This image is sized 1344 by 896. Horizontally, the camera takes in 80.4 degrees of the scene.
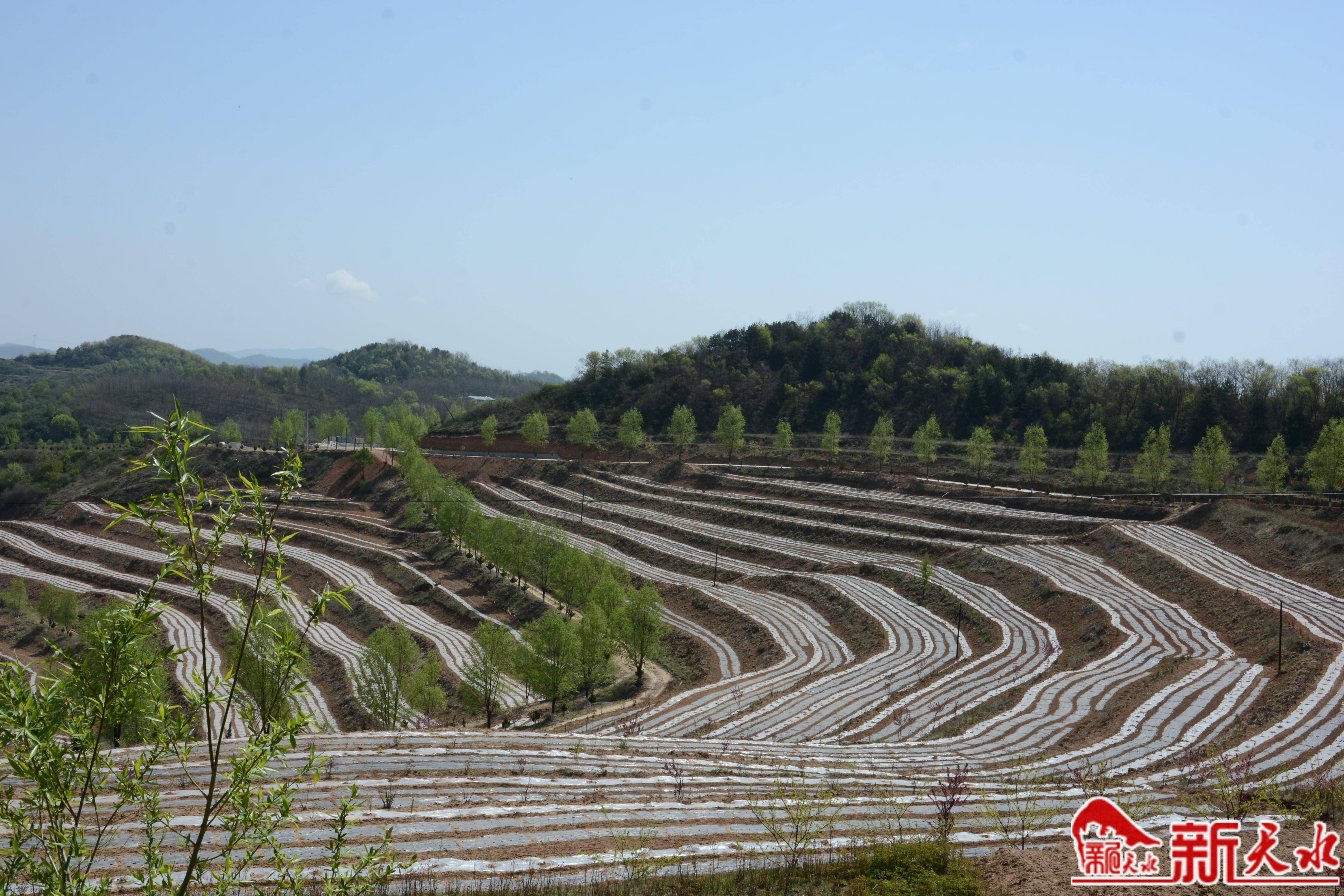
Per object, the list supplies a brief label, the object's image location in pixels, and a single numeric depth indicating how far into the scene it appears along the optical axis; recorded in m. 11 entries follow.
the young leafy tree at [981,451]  70.50
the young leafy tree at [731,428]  86.69
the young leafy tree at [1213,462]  57.59
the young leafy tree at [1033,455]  64.75
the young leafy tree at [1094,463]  60.94
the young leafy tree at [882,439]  76.69
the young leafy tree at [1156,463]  59.88
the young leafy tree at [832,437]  81.12
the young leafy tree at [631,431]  92.69
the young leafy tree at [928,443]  74.31
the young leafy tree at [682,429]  89.94
